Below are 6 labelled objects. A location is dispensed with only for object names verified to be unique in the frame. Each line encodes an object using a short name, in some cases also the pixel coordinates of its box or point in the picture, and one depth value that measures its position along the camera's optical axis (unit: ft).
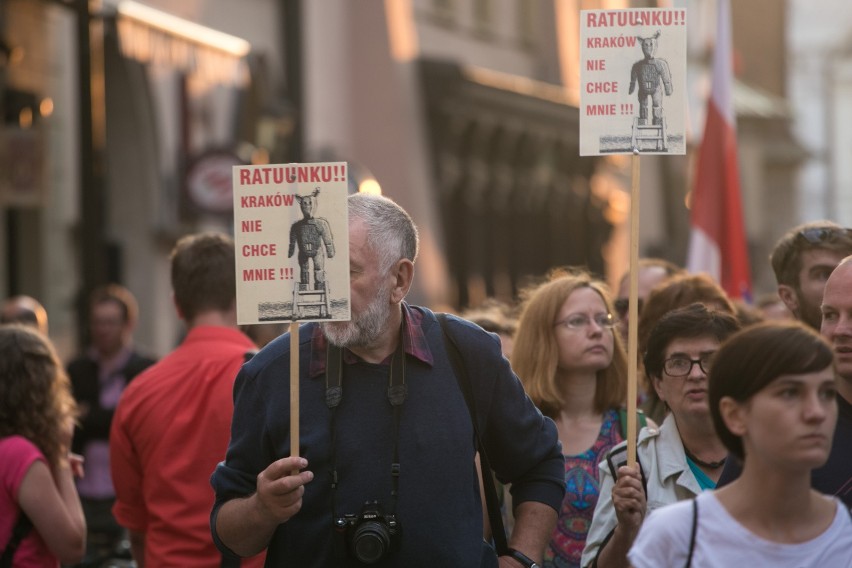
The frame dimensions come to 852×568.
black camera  31.40
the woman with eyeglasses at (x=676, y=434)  35.76
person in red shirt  40.63
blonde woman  43.91
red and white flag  66.95
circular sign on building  115.34
